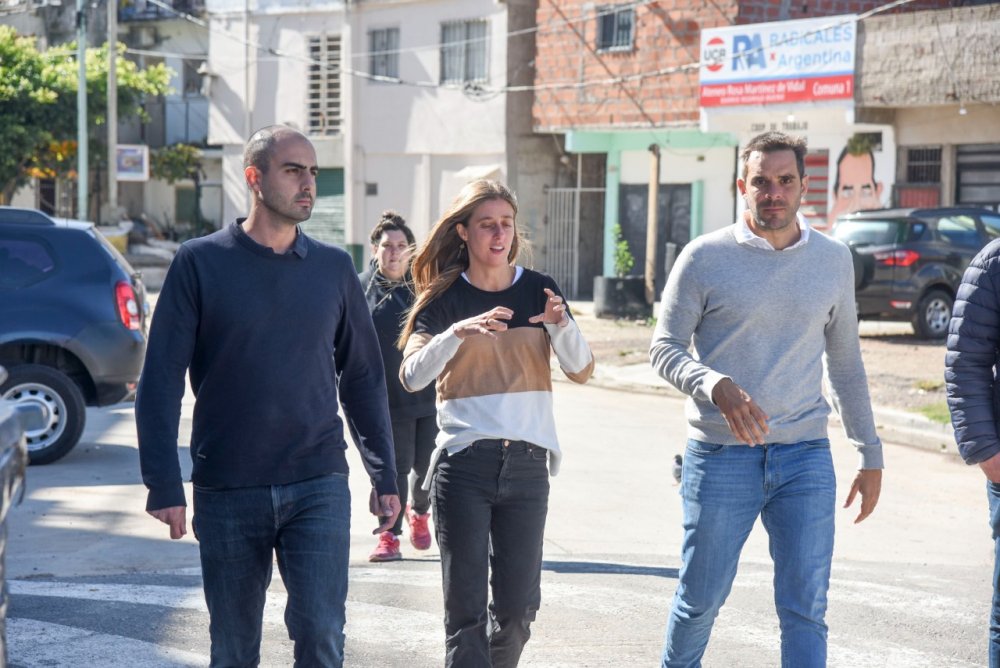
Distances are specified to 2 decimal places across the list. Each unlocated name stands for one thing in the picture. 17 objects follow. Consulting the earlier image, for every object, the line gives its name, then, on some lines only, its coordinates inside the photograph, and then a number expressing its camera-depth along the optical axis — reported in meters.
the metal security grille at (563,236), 32.75
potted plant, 25.34
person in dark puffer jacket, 4.87
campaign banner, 24.38
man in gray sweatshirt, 4.85
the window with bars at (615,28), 29.70
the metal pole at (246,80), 38.25
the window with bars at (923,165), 24.91
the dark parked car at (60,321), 11.08
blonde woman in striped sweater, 4.97
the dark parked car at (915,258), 20.09
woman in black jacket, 7.88
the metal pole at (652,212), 26.95
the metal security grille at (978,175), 24.12
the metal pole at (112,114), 35.00
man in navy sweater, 4.42
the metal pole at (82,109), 34.69
